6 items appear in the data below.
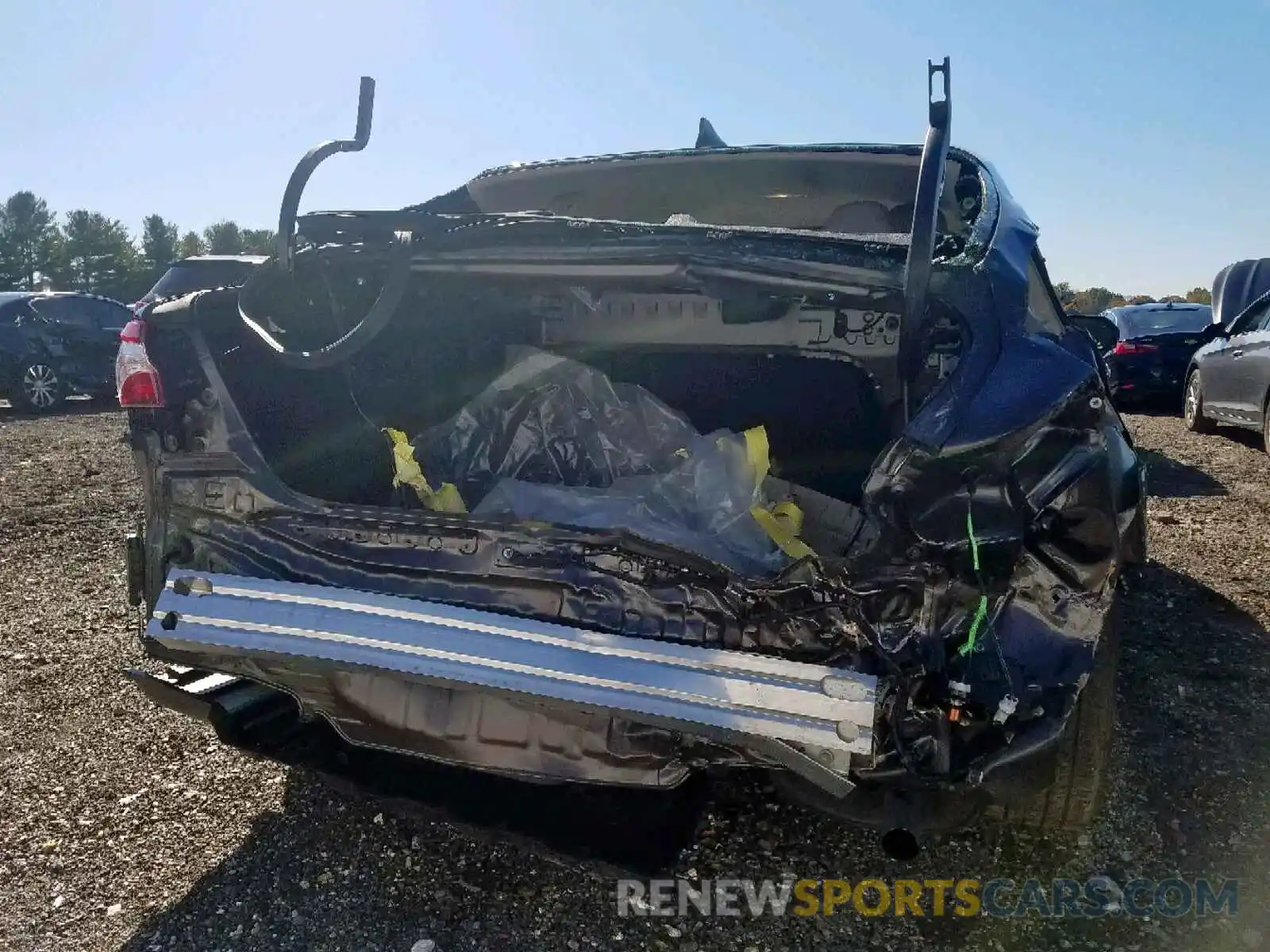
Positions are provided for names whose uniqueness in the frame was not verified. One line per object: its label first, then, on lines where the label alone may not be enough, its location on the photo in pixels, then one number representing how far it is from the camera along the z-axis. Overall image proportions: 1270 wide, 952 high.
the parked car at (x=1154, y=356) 11.14
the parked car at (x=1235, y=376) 7.98
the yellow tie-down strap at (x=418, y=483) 2.66
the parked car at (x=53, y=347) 11.56
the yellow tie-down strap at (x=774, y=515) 2.35
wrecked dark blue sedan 1.82
